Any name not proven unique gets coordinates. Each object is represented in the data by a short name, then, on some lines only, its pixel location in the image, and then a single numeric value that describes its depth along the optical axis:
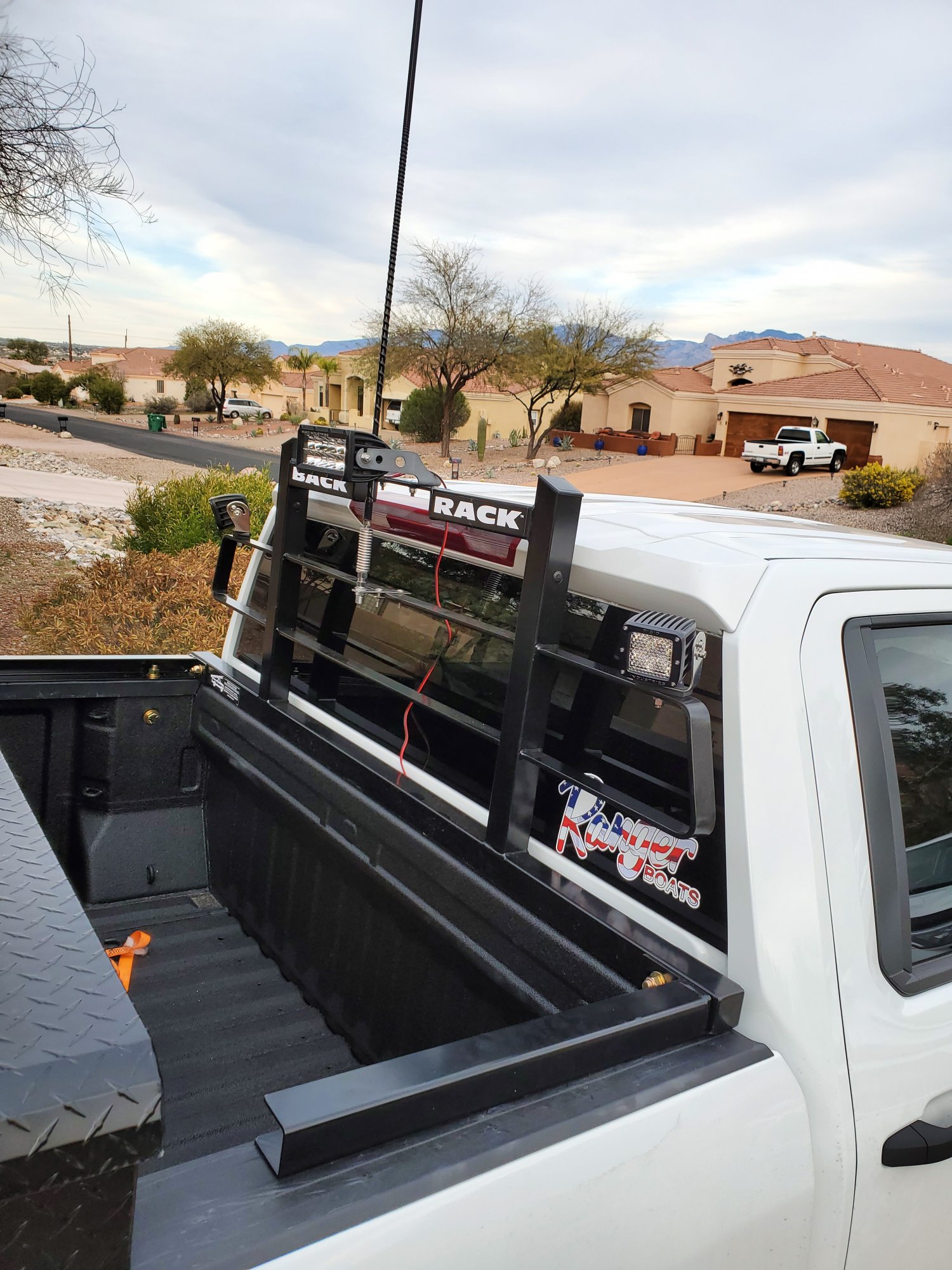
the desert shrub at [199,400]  79.84
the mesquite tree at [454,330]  47.38
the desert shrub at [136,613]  7.27
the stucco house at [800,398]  40.59
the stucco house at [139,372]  109.06
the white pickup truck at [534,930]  1.20
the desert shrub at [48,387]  80.81
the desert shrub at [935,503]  23.94
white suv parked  78.44
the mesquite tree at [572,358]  48.41
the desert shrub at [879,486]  26.89
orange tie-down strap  2.82
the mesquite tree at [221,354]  68.06
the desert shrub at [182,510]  10.47
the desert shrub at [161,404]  75.17
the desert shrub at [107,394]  74.50
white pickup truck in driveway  37.12
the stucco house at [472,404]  63.97
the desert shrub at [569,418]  58.00
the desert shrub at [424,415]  53.31
